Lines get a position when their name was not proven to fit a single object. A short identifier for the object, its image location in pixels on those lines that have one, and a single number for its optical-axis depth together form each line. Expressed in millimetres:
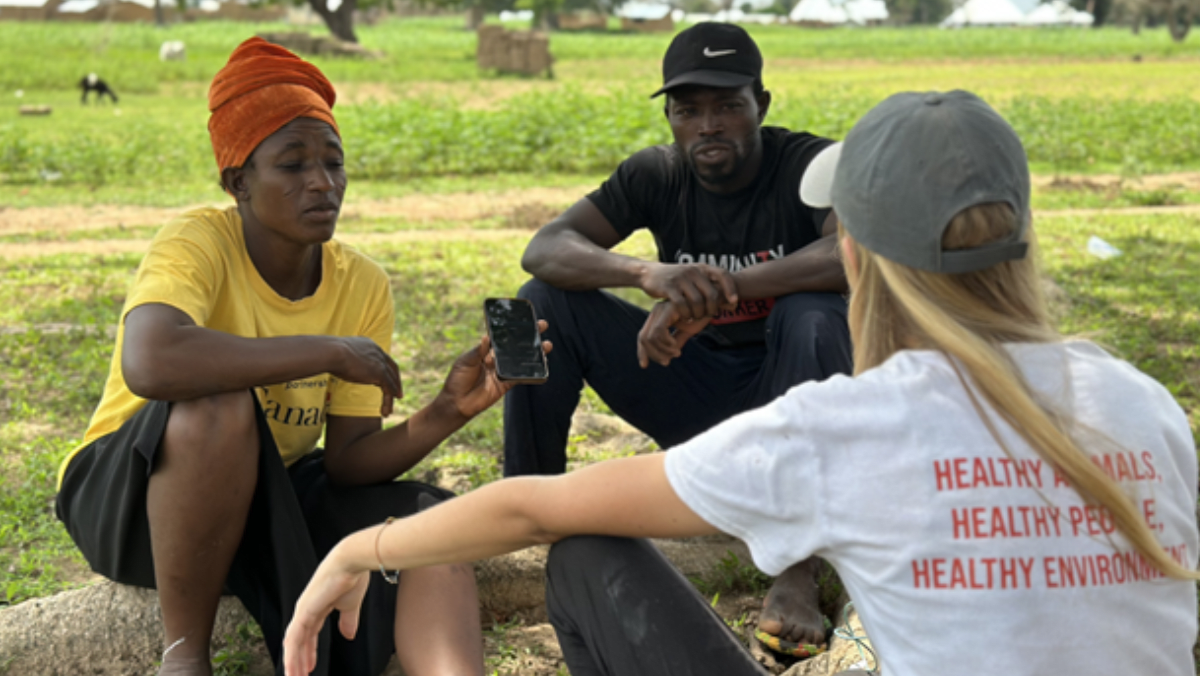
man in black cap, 3018
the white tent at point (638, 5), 54406
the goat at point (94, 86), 17188
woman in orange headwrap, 2328
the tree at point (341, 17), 31445
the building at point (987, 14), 75250
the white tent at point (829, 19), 64125
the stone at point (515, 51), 23922
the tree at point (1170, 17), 38734
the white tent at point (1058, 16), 66562
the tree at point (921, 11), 71125
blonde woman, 1369
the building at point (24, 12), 40719
